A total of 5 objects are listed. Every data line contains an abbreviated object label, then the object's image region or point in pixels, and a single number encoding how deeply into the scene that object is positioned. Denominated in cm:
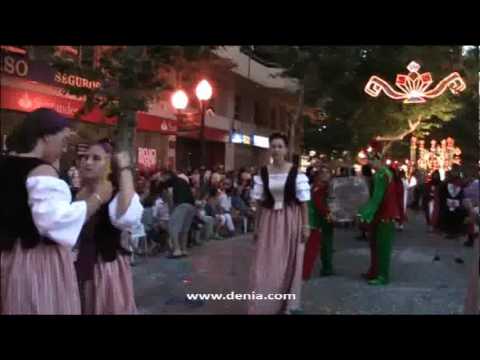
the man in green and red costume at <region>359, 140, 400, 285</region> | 607
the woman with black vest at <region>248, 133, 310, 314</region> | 449
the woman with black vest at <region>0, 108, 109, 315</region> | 263
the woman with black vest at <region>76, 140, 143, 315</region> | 322
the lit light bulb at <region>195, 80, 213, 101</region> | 562
